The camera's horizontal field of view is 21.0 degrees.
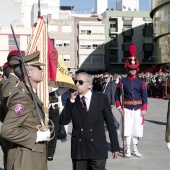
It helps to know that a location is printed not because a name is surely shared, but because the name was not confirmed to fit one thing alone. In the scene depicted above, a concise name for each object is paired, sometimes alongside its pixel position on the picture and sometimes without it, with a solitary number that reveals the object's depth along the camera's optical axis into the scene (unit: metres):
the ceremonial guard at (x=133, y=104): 9.33
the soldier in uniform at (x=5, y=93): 4.42
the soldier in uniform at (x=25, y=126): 4.02
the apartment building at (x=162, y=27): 49.22
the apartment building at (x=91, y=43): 75.31
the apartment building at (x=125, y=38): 74.25
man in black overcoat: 5.53
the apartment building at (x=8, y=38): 67.81
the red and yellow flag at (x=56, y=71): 7.18
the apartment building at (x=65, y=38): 74.50
